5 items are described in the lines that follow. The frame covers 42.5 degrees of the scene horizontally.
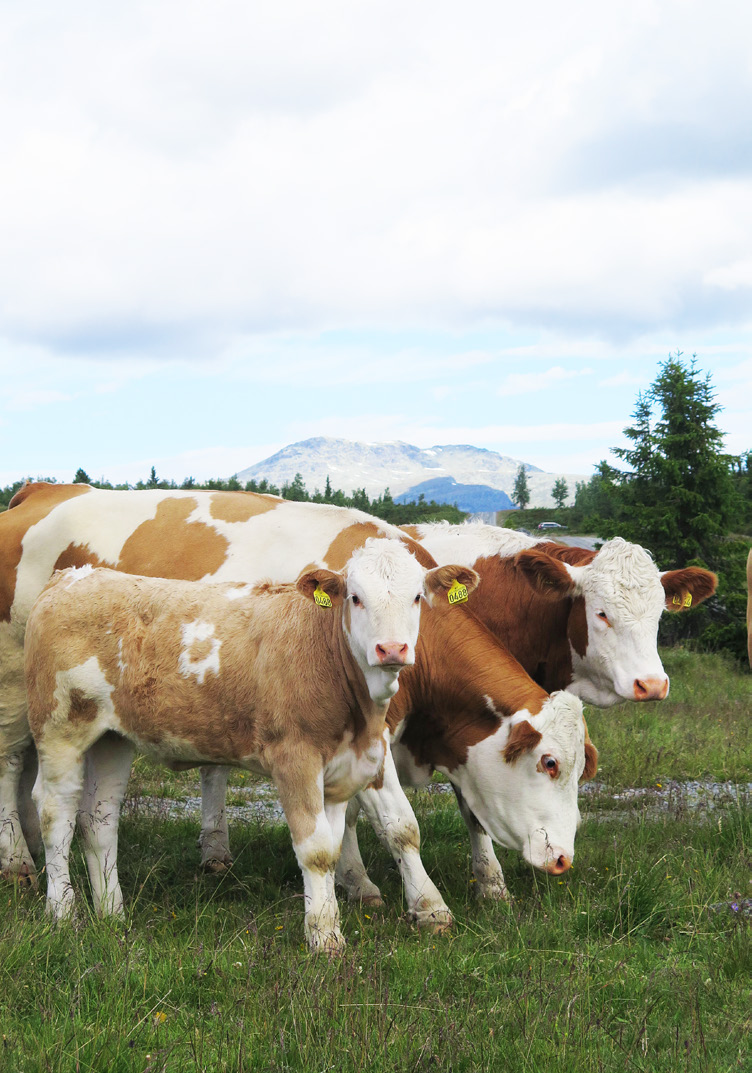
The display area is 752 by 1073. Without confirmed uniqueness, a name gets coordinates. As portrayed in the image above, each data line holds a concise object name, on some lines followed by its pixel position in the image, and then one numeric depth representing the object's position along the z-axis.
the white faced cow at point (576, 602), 6.84
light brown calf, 5.11
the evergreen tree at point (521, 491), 169.75
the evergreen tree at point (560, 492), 152.48
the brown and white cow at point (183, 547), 6.94
